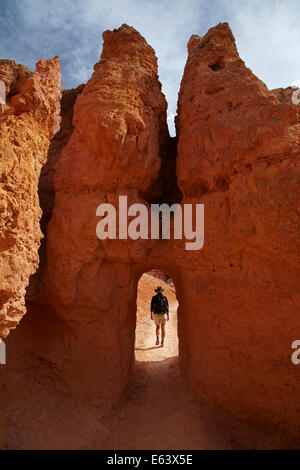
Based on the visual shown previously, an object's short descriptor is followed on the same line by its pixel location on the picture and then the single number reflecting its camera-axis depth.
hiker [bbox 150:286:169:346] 6.94
